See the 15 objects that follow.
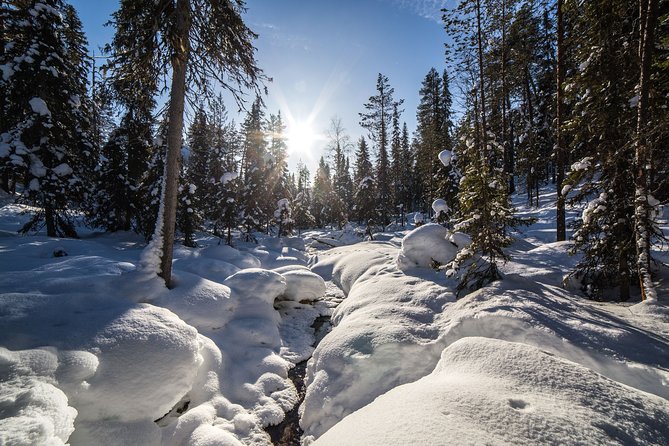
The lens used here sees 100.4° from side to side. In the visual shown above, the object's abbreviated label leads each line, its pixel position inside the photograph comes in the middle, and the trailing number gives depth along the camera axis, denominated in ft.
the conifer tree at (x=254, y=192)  84.23
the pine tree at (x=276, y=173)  89.39
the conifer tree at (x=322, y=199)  168.75
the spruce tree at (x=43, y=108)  39.06
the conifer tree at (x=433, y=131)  70.78
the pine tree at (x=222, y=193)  73.97
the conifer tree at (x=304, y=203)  133.18
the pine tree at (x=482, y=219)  21.86
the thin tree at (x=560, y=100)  29.34
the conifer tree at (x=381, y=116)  92.38
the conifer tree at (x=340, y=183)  143.95
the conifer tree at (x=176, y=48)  22.89
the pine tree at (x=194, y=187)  34.29
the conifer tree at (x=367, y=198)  99.45
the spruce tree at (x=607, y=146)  19.58
